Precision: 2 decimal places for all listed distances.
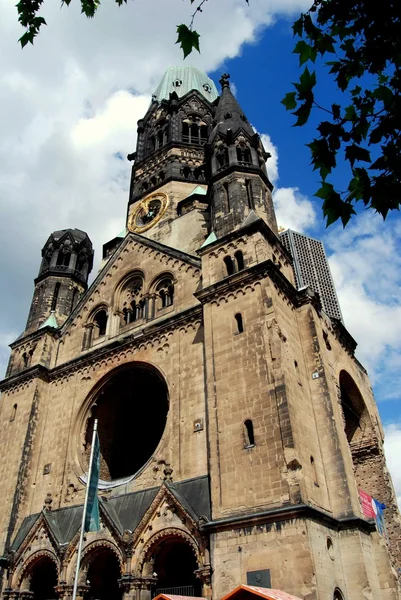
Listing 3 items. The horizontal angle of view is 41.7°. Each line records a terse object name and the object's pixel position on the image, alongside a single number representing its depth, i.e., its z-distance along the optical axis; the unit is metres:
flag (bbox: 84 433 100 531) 16.52
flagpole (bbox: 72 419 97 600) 14.96
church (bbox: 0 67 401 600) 15.95
